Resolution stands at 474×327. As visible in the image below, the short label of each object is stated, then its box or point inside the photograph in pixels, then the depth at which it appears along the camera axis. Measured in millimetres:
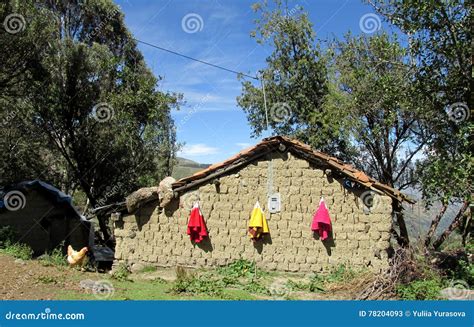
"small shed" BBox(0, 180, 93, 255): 16047
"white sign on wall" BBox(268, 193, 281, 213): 11812
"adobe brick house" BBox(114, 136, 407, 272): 11445
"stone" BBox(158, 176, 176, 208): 11906
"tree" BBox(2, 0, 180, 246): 20109
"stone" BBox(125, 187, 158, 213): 11898
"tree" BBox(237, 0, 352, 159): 20734
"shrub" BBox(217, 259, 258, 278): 11430
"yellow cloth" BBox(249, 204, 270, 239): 11547
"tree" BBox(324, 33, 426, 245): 16844
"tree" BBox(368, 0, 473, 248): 10414
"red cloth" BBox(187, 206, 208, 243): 11711
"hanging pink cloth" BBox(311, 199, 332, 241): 11344
